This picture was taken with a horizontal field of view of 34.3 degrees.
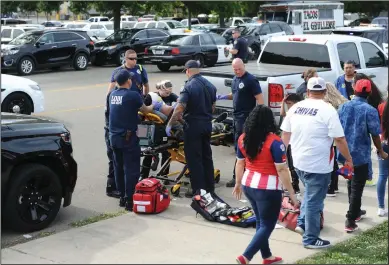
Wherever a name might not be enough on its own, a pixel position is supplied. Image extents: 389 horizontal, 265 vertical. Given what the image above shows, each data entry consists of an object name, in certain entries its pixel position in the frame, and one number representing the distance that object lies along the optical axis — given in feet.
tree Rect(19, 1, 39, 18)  129.43
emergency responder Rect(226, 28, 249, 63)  53.01
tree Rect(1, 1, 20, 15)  135.54
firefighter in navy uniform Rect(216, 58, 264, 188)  28.86
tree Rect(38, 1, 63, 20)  120.40
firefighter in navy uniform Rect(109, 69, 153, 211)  25.25
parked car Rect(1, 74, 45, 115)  45.11
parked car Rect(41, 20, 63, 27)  165.68
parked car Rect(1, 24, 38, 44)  106.89
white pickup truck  34.37
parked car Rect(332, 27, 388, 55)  73.10
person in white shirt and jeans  20.03
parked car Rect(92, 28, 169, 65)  92.12
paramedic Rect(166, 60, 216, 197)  26.05
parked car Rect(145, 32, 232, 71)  82.74
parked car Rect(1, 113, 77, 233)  22.22
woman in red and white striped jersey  18.65
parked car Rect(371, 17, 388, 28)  142.31
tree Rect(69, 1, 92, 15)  108.86
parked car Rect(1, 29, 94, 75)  78.90
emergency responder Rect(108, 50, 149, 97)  30.58
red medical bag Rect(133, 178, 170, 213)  24.80
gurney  27.81
